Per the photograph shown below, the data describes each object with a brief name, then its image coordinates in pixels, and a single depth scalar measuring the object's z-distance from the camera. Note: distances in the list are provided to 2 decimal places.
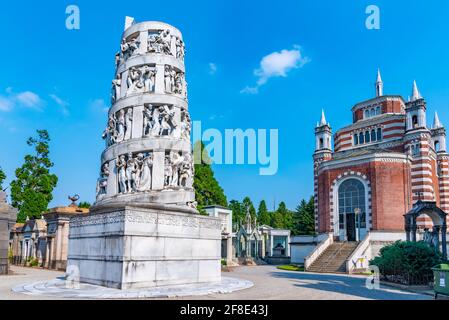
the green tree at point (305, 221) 56.44
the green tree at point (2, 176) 46.20
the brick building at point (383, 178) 35.41
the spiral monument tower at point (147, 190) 14.52
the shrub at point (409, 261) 18.70
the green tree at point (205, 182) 49.38
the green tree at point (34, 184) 47.19
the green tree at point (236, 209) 77.81
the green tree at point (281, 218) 96.06
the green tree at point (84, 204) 64.58
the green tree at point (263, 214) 96.25
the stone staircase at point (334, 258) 29.58
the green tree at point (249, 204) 89.47
